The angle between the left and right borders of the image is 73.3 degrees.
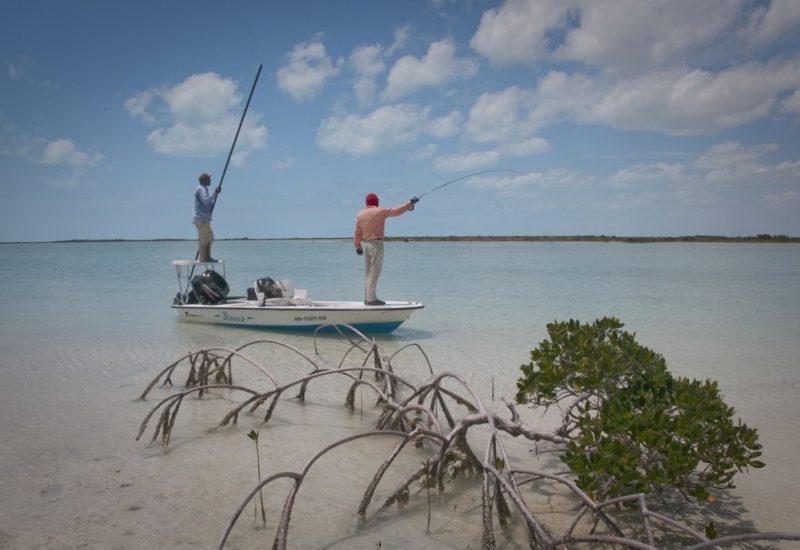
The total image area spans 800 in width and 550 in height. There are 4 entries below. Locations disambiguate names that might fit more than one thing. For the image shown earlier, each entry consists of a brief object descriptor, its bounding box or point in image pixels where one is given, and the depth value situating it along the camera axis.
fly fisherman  8.95
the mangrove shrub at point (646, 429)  2.83
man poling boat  10.01
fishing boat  9.27
